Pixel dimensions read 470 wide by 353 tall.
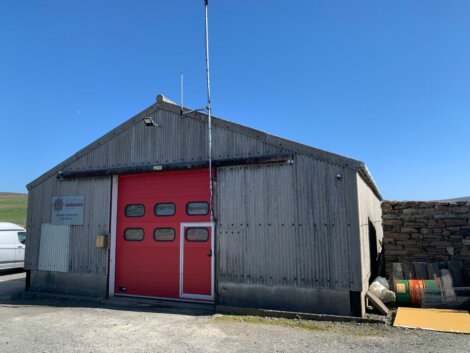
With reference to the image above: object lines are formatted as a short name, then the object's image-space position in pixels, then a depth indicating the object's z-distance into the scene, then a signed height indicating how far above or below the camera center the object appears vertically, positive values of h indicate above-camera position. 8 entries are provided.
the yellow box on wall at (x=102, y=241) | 10.53 +0.00
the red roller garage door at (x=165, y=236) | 9.79 +0.10
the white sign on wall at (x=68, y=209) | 11.27 +0.93
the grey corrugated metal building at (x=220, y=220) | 8.16 +0.49
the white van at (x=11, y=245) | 16.06 -0.14
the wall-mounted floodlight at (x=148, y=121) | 10.29 +3.15
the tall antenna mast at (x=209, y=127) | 9.40 +2.76
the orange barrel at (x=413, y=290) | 8.47 -1.13
